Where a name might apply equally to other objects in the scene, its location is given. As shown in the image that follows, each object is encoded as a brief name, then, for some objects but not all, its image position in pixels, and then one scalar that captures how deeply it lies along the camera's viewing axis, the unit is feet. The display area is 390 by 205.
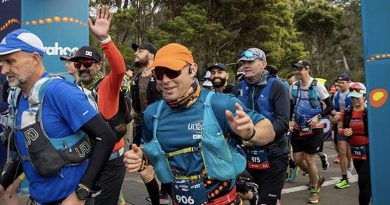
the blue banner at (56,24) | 21.33
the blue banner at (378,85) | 15.07
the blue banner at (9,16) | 22.85
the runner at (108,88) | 11.32
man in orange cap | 8.71
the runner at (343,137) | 25.48
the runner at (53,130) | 8.71
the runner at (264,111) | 15.06
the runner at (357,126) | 20.29
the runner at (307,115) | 23.50
